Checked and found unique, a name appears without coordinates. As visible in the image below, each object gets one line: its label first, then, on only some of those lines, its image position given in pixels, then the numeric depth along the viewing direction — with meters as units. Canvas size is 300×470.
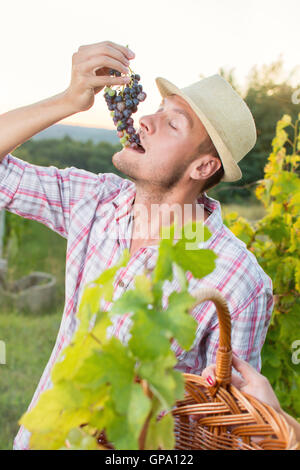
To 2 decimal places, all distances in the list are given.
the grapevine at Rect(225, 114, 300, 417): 2.18
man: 1.51
